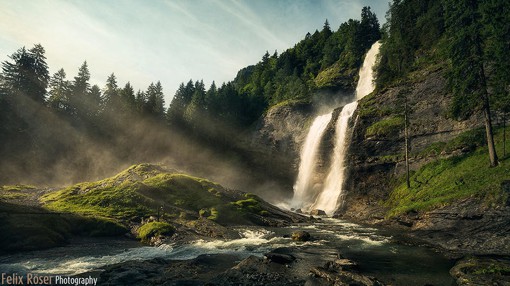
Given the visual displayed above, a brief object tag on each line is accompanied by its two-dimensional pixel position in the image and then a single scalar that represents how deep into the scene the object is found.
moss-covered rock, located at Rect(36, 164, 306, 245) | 27.94
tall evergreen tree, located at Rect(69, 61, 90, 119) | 85.12
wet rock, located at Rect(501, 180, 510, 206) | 22.57
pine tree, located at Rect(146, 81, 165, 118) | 87.06
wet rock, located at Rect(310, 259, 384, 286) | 13.53
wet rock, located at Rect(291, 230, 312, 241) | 24.17
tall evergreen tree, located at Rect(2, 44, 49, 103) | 73.00
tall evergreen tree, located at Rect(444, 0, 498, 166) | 31.31
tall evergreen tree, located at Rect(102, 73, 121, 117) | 87.62
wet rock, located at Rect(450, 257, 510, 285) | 13.38
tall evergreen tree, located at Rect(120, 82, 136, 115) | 85.44
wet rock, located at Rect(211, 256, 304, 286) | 13.73
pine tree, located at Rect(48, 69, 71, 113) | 81.12
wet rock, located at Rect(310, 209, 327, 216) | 44.73
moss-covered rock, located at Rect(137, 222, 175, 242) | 24.06
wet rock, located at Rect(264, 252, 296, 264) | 16.90
